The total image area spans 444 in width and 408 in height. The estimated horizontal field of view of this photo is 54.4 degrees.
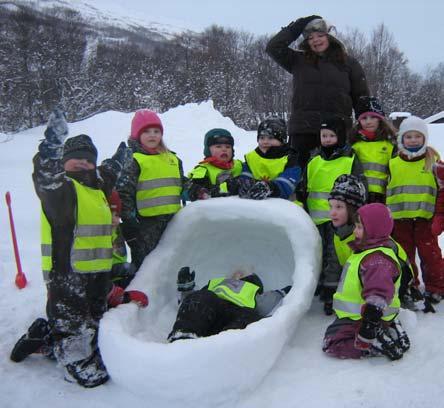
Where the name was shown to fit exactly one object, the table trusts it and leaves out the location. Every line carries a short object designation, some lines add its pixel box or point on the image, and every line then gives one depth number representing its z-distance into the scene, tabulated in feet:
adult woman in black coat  10.91
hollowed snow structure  6.56
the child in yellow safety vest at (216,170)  10.61
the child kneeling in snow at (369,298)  7.30
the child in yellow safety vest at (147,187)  9.98
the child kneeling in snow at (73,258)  7.47
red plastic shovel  11.90
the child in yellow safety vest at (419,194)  9.99
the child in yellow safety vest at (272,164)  10.21
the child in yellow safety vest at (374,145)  10.56
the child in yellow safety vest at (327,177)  9.87
